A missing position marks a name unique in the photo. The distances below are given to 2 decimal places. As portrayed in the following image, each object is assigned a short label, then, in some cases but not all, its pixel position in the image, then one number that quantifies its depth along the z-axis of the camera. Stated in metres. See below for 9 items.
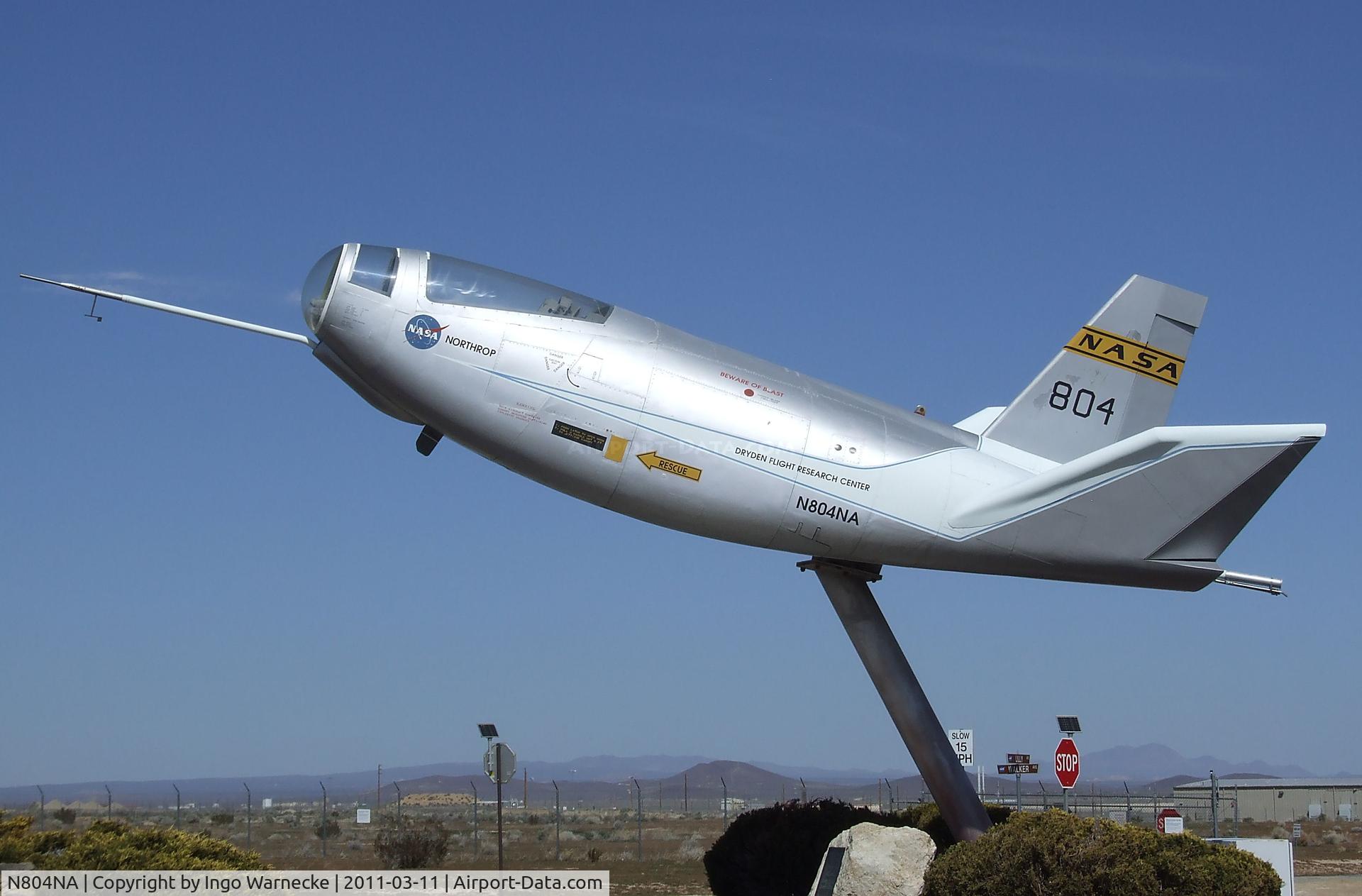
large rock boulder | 16.64
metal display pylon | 18.12
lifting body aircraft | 17.30
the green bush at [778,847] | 19.44
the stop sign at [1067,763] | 25.98
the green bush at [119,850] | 15.22
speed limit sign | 30.58
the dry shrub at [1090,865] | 15.57
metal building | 75.38
